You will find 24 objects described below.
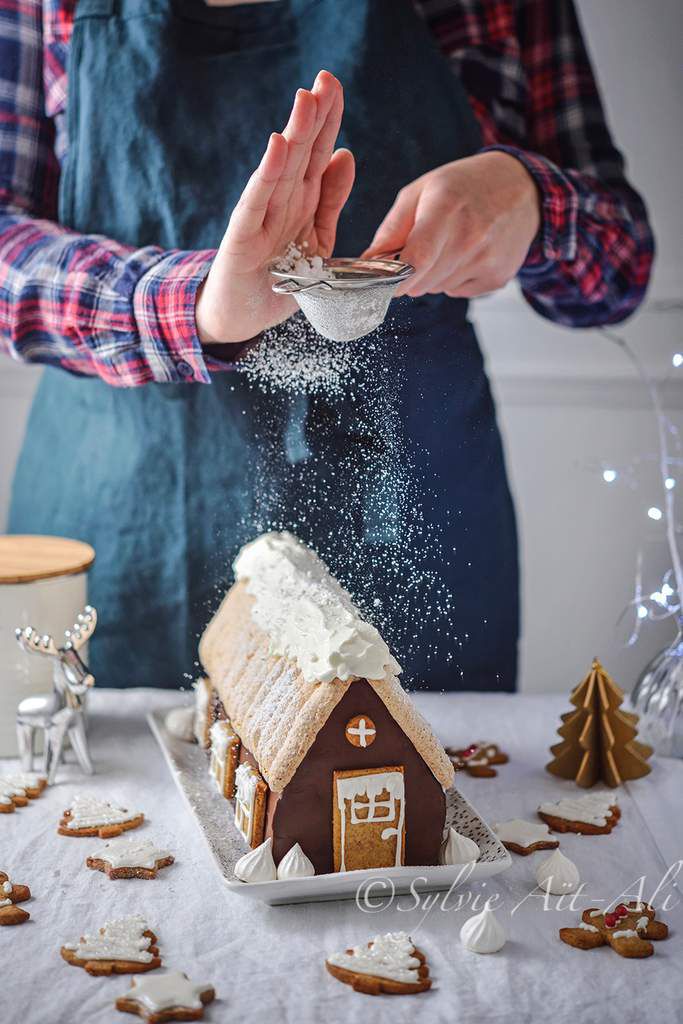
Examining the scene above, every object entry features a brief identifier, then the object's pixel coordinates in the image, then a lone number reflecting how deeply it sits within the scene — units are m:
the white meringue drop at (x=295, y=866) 0.77
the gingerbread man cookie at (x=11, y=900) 0.74
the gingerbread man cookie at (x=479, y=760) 0.98
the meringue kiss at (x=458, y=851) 0.79
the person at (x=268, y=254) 0.80
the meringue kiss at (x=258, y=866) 0.77
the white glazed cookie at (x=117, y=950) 0.69
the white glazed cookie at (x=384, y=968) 0.68
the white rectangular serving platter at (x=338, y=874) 0.76
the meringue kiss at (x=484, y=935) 0.72
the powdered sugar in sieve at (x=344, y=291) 0.73
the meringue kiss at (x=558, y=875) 0.80
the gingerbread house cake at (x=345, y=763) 0.78
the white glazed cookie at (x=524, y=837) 0.85
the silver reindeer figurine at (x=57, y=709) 0.96
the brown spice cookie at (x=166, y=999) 0.64
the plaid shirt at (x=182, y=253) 0.98
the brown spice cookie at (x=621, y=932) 0.72
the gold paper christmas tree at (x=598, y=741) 0.98
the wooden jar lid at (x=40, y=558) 1.00
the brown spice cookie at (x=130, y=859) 0.81
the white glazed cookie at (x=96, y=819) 0.87
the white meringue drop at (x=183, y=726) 1.03
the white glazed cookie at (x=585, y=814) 0.89
